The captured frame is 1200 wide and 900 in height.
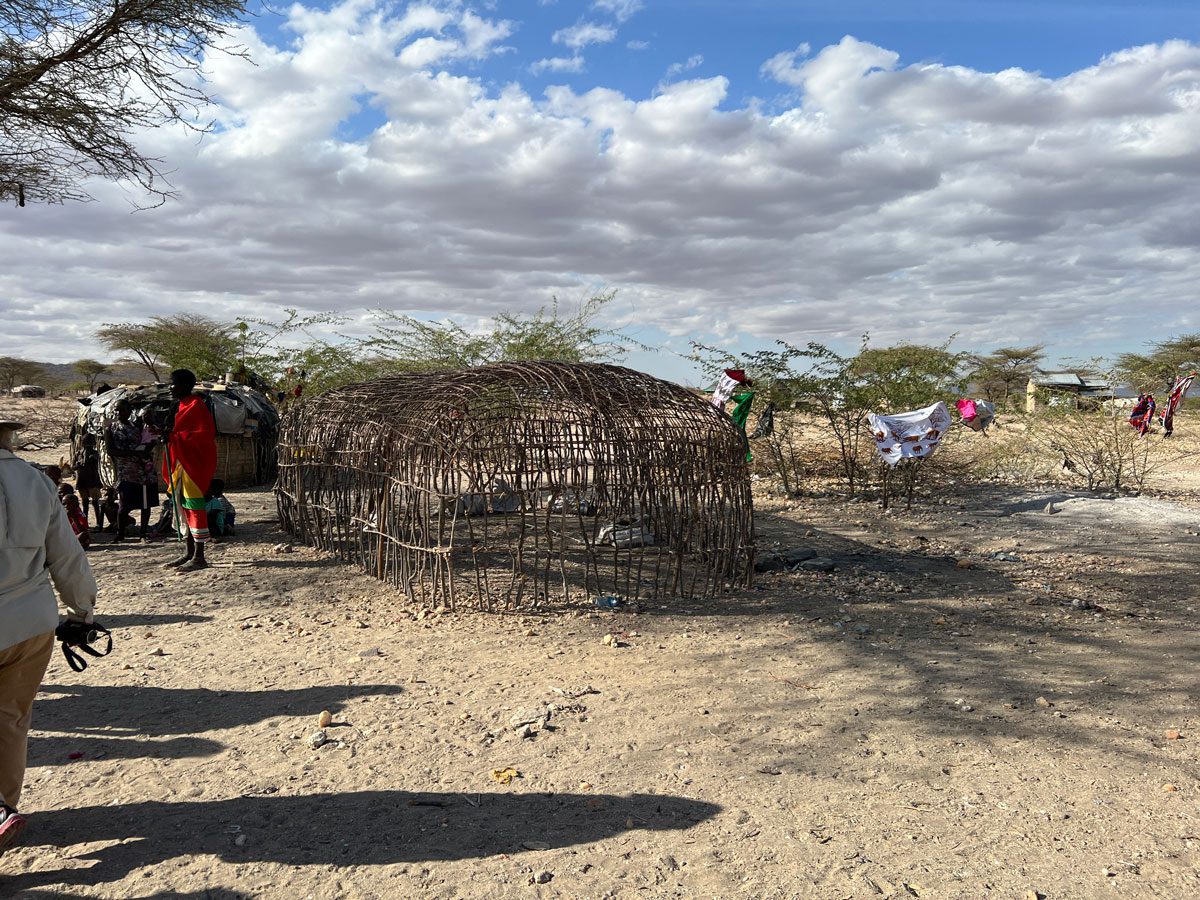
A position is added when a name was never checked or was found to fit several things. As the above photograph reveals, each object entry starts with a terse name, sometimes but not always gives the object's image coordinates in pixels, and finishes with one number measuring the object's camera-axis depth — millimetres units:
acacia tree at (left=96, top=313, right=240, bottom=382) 17578
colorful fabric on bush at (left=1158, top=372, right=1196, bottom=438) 12991
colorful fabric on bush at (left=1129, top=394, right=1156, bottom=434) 14172
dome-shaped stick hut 6293
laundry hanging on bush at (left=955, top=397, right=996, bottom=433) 10930
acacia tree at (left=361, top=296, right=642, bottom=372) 14758
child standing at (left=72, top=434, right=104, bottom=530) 8852
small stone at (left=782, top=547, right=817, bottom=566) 7816
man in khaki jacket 2773
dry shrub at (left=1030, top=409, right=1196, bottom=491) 11898
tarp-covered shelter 11602
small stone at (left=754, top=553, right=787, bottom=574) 7660
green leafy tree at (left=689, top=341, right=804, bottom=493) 11508
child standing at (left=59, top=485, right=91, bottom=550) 7812
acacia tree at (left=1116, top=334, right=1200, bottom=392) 12133
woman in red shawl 7312
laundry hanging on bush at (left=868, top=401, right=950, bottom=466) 9984
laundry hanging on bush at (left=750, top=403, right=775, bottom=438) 11391
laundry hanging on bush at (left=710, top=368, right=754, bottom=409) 10031
